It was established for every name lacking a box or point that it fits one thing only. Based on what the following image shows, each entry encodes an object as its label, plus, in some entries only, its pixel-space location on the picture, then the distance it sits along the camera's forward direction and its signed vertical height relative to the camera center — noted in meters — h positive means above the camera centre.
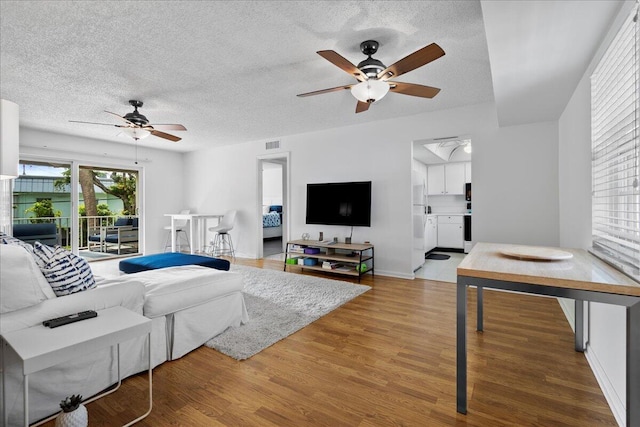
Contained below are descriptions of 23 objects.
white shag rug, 2.37 -1.01
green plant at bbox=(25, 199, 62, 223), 5.42 +0.07
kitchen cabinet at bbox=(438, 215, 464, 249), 6.89 -0.47
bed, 8.02 -0.35
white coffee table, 1.13 -0.54
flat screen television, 4.73 +0.14
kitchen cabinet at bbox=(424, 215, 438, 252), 6.55 -0.50
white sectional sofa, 1.42 -0.69
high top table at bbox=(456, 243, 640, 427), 1.05 -0.31
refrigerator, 4.62 -0.12
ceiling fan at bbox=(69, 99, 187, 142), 3.74 +1.13
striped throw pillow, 1.64 -0.32
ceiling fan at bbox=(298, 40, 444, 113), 2.14 +1.13
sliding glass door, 5.34 +0.16
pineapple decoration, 1.29 -0.89
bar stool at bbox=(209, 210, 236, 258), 6.12 -0.55
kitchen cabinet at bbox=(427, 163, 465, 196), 7.04 +0.78
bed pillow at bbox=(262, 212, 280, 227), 8.00 -0.19
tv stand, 4.52 -0.71
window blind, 1.36 +0.33
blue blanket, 3.36 -0.57
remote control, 1.42 -0.52
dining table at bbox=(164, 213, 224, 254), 6.52 -0.45
